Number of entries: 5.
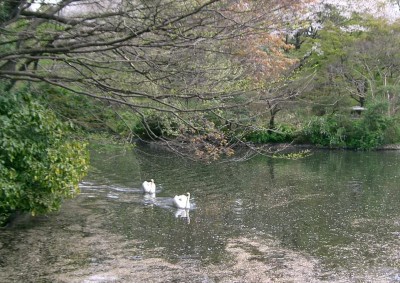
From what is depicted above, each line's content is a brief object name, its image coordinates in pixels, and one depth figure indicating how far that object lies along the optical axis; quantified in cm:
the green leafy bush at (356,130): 3297
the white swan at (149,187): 1701
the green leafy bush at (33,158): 901
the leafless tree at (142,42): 732
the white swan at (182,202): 1490
